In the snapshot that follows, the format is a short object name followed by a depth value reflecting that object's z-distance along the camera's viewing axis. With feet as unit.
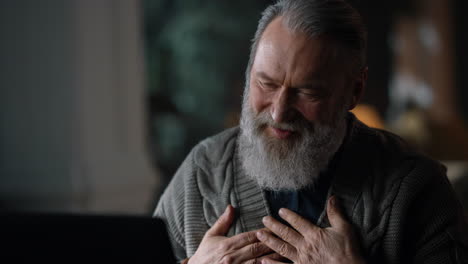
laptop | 5.44
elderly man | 6.47
